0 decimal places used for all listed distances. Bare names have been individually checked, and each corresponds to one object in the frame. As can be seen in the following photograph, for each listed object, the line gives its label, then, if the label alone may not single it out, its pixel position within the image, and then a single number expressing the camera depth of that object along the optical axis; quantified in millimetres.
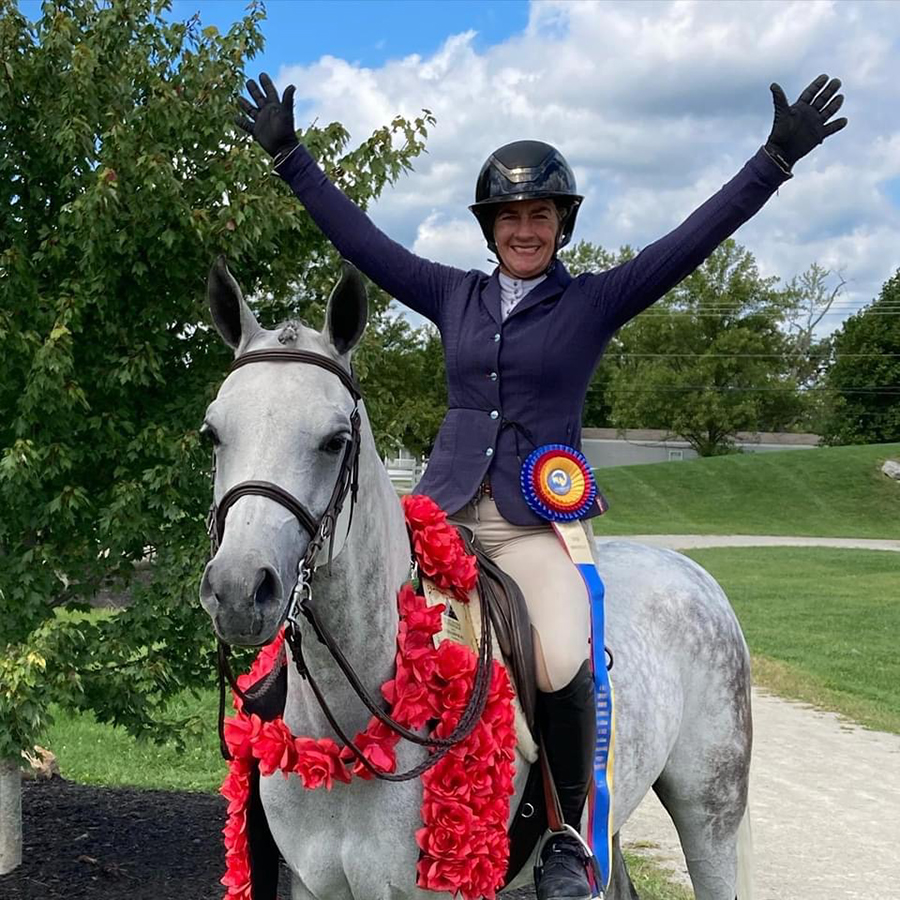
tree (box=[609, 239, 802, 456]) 49938
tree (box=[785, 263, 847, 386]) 52719
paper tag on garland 3014
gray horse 2236
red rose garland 2771
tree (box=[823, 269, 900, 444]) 53719
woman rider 3184
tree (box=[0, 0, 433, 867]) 4680
